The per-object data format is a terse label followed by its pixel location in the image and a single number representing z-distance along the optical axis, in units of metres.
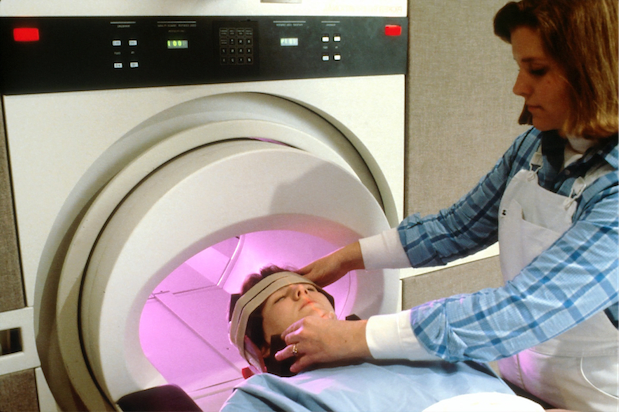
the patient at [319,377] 0.92
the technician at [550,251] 0.80
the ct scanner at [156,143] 0.91
